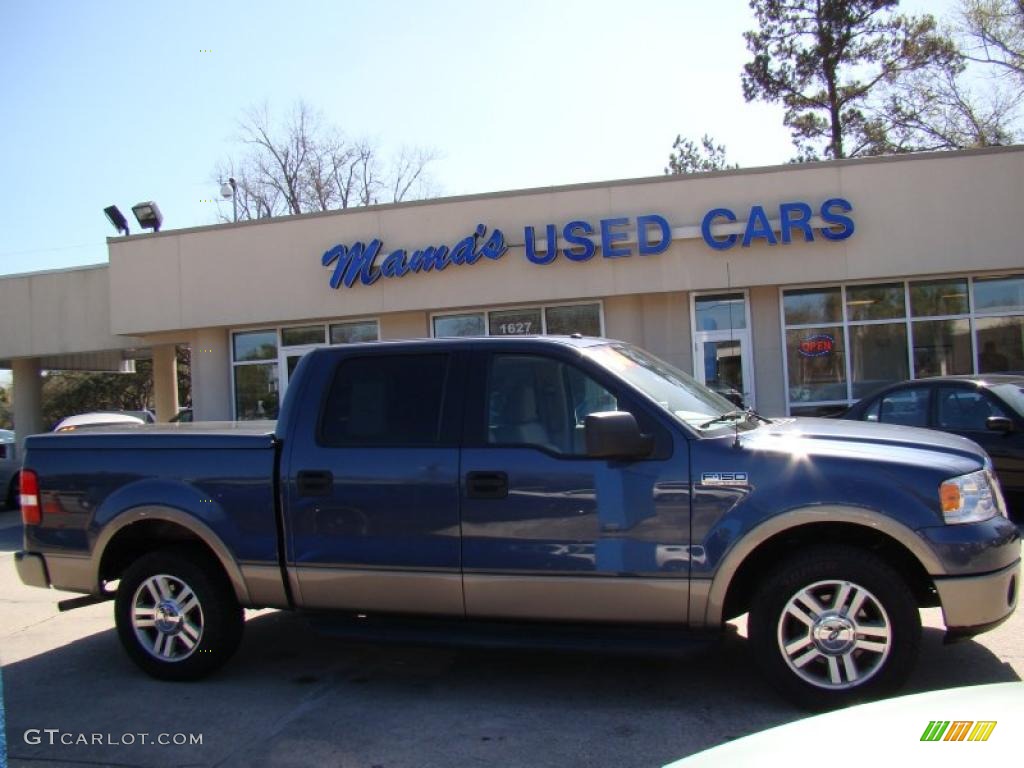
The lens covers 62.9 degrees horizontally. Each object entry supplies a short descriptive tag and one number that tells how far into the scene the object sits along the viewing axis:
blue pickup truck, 3.87
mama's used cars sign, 14.45
